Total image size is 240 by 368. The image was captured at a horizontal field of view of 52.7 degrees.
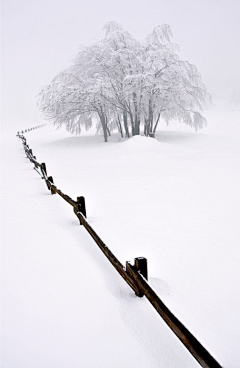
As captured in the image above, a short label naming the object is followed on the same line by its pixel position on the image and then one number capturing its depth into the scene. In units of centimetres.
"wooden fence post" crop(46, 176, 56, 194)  701
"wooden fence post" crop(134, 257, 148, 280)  273
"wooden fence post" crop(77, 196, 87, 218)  477
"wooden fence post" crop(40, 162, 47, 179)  826
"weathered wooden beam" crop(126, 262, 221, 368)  180
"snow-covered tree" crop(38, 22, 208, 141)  1772
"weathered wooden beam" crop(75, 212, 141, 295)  294
